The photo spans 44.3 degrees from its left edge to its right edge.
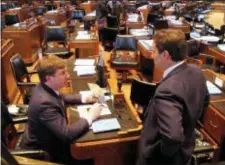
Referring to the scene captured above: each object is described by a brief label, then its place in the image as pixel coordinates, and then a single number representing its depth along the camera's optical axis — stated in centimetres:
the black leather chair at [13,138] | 215
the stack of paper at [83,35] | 535
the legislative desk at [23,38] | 593
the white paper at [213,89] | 290
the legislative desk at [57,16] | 888
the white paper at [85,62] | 375
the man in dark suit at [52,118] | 204
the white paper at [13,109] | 286
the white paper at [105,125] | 216
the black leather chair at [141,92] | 280
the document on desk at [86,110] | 238
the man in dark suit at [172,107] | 152
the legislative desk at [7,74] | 416
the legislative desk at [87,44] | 518
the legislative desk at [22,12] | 941
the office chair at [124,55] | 486
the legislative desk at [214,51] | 453
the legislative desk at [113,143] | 206
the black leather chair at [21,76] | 350
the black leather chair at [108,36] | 614
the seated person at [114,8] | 781
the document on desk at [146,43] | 438
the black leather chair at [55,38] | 572
